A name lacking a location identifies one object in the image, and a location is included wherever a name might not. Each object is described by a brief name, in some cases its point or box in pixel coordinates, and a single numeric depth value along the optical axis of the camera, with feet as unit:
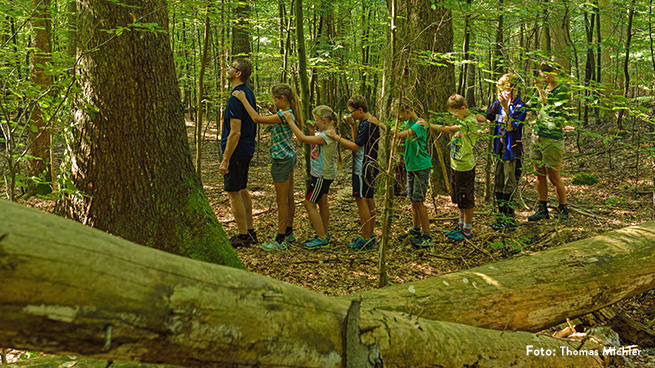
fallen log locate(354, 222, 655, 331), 10.16
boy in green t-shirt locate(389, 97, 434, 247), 17.25
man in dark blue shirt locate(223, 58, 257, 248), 16.43
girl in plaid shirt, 17.22
